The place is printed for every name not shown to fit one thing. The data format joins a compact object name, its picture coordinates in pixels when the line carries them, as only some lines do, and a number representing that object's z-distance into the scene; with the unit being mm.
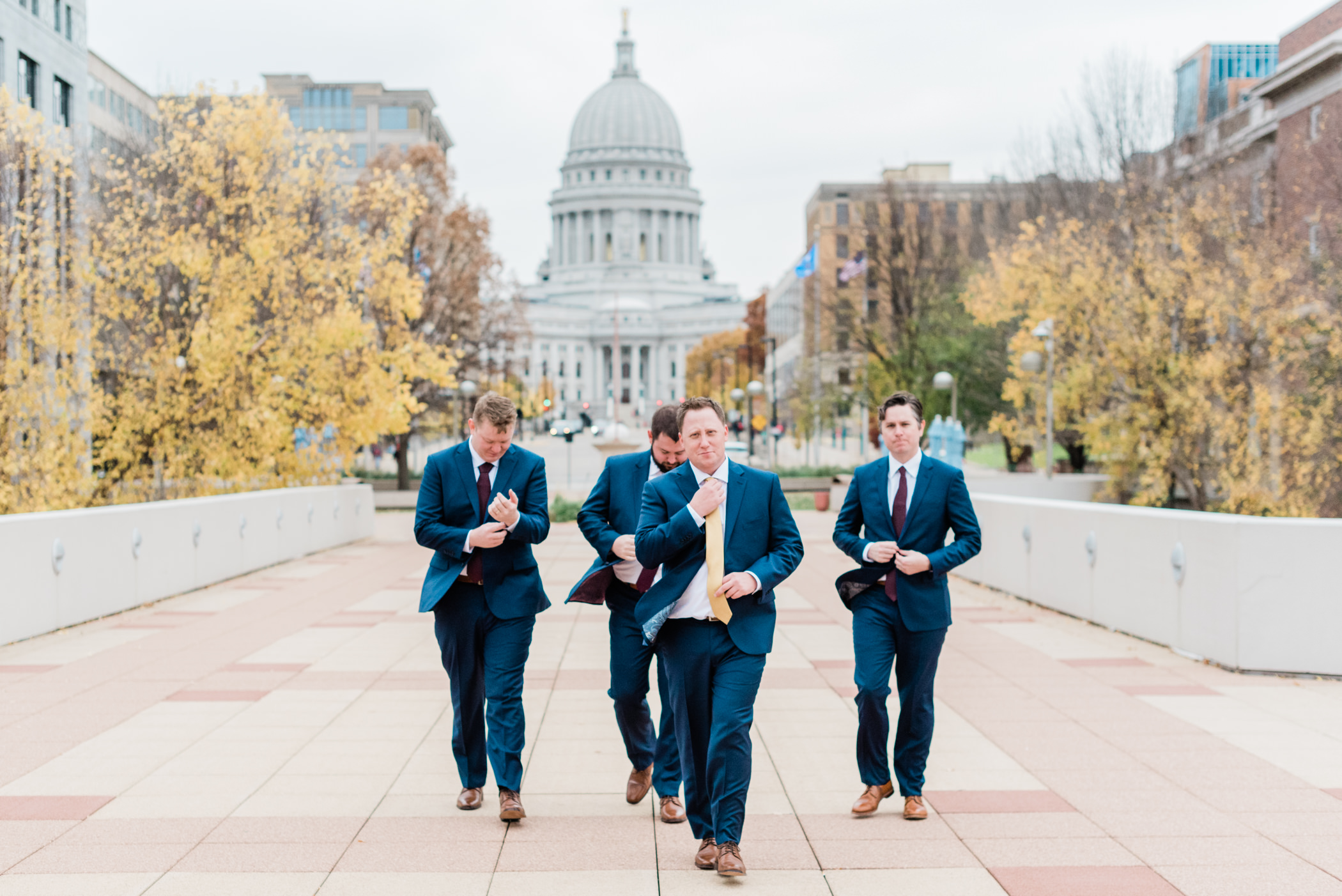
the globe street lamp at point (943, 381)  34844
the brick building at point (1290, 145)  24719
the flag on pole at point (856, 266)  50094
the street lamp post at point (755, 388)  53875
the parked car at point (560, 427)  105544
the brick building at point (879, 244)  45750
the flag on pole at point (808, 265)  59219
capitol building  183625
